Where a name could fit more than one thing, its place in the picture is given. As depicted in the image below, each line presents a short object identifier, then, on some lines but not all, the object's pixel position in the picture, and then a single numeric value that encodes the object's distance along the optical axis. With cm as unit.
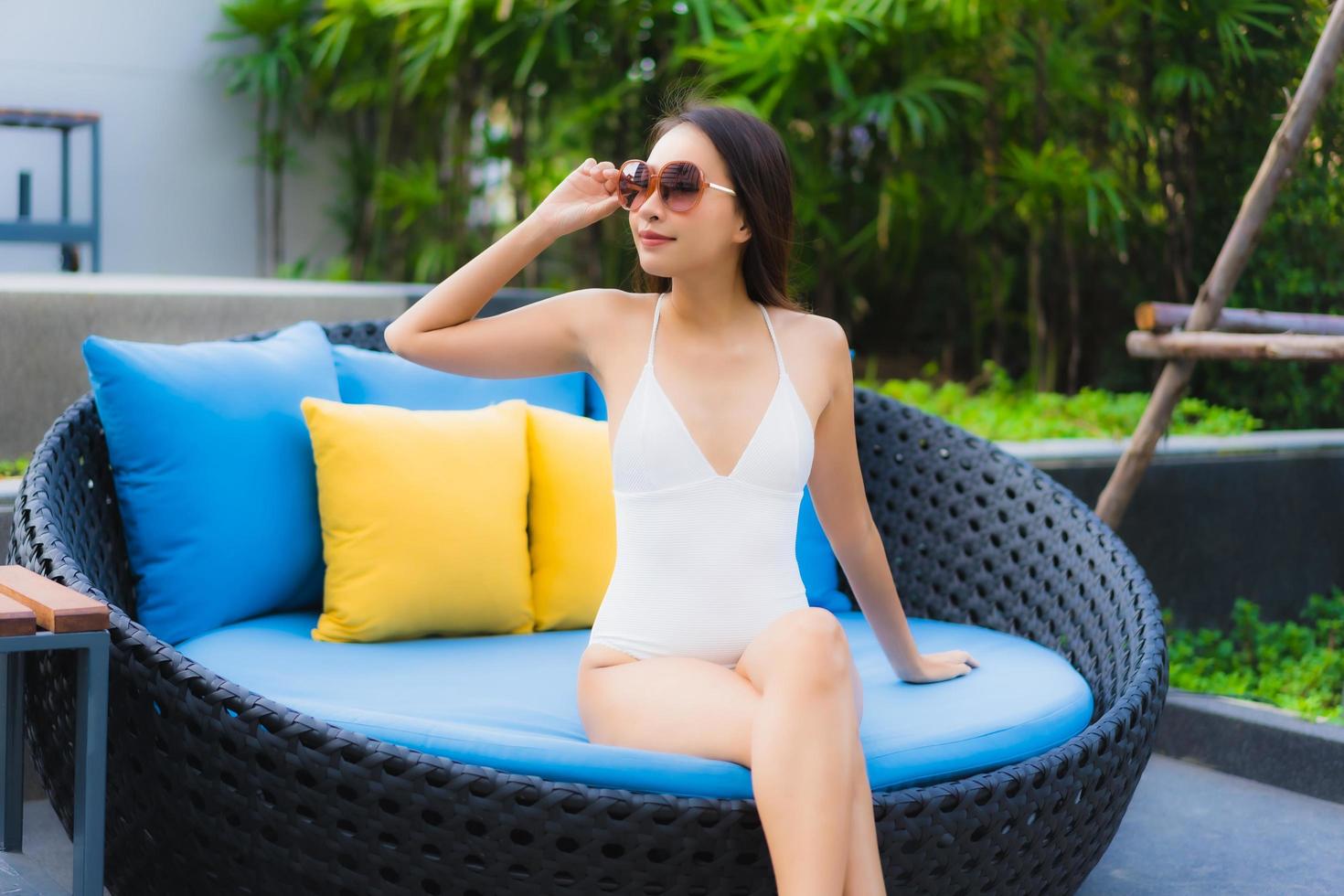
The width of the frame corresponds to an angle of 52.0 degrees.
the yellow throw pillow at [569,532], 272
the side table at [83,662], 162
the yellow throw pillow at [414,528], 255
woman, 194
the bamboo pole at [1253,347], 337
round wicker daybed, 173
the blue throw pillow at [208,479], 247
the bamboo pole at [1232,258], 343
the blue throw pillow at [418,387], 288
